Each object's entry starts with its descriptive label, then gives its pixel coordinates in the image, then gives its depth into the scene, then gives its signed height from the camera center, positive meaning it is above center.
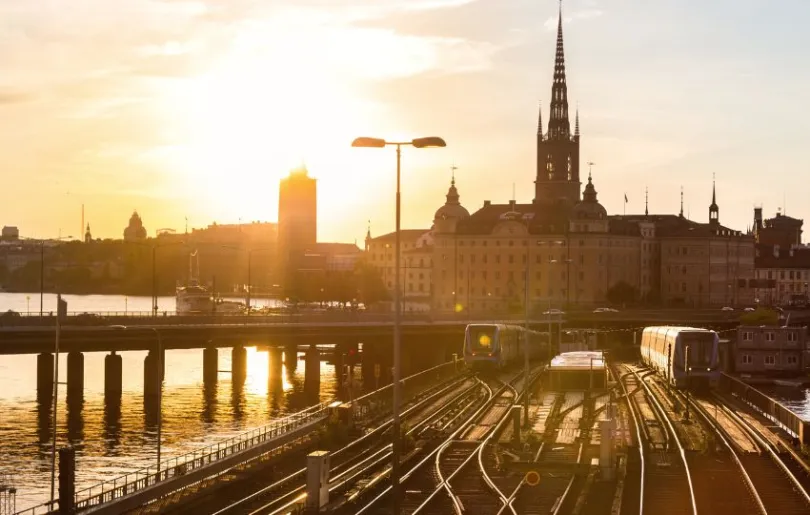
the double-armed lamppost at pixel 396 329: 34.38 -1.13
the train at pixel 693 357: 83.12 -4.19
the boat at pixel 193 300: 185.38 -1.96
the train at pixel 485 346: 98.38 -4.22
